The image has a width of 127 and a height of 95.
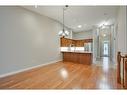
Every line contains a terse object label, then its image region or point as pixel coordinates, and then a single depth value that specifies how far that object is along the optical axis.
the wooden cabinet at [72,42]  5.88
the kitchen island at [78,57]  4.72
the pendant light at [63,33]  3.99
